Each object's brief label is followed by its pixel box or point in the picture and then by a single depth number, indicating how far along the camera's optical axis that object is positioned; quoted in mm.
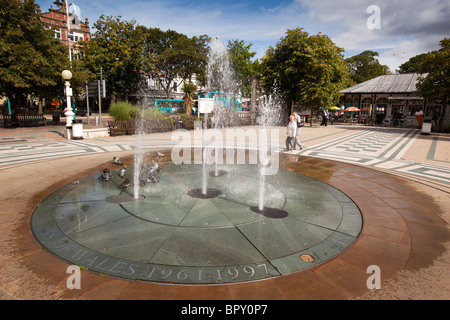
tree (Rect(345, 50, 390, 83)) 57062
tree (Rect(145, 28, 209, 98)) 41472
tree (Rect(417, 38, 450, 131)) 19359
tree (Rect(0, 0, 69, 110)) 16281
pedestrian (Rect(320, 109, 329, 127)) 28688
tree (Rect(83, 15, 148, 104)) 31594
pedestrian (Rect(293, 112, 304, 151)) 11450
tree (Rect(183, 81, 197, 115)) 29900
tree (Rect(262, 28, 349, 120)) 24391
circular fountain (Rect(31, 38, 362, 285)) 3109
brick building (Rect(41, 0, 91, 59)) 45281
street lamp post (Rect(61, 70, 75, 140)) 13609
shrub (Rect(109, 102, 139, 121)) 16727
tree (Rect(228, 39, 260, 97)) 46094
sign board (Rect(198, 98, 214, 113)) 27989
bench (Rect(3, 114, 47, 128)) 19111
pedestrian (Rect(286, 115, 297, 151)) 10867
